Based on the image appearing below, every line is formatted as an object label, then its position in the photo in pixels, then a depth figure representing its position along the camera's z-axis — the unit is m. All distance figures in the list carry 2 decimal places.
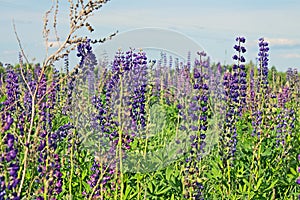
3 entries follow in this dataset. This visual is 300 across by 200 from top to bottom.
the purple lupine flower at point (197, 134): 3.23
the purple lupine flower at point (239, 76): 4.36
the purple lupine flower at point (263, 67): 4.75
